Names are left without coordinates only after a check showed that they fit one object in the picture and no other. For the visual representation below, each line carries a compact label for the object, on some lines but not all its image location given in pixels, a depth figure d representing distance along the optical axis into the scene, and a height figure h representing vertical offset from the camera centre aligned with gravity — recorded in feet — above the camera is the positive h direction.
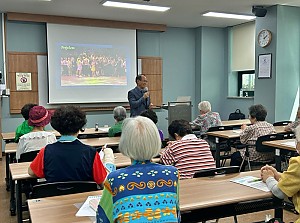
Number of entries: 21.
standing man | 16.63 -0.52
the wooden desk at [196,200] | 5.46 -2.11
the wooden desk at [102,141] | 12.62 -2.16
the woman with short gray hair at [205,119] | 17.15 -1.68
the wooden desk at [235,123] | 19.04 -2.16
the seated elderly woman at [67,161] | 6.95 -1.56
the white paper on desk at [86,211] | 5.42 -2.09
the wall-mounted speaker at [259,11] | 21.08 +4.96
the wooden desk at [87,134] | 15.25 -2.22
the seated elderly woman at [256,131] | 14.10 -1.94
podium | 21.99 -1.53
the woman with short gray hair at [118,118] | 14.42 -1.34
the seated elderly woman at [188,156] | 8.34 -1.77
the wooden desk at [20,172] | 8.39 -2.22
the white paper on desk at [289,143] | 12.17 -2.14
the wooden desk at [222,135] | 15.01 -2.21
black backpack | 25.94 -2.28
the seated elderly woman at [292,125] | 15.49 -1.86
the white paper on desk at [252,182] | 6.82 -2.09
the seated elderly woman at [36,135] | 10.59 -1.53
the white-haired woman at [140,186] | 4.55 -1.40
